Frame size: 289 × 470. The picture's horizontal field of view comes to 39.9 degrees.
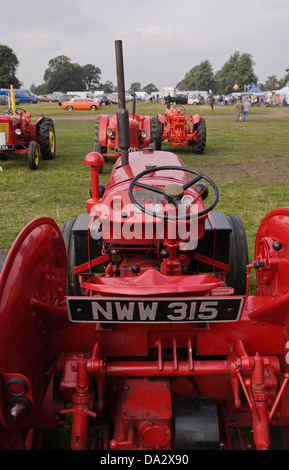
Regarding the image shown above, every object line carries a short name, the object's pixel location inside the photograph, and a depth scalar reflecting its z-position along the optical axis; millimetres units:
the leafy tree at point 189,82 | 90875
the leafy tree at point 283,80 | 80431
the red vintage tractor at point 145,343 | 1745
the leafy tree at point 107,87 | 85500
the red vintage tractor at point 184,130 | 11039
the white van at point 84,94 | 42806
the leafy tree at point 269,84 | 111912
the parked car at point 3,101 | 29500
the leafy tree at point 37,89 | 98562
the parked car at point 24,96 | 39381
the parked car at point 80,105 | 32875
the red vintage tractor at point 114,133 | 8641
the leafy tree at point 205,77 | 79625
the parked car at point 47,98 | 48147
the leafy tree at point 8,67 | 52862
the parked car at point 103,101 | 38434
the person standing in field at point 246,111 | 21438
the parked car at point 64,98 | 37281
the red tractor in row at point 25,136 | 8945
